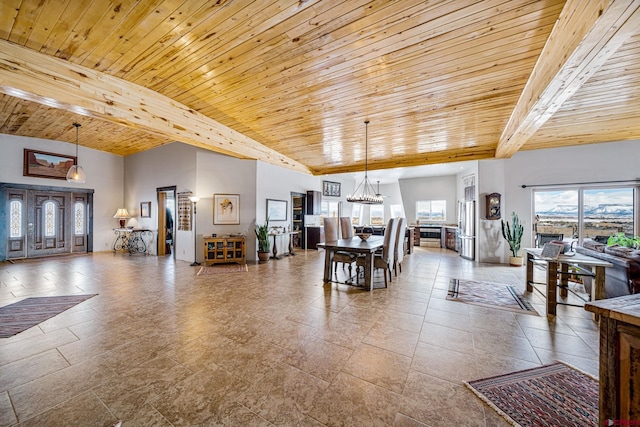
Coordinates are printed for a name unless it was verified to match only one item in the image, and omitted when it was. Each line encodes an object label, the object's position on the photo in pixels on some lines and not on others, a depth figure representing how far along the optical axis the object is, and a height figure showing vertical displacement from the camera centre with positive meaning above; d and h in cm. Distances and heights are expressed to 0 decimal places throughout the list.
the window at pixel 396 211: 1021 +2
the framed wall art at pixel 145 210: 765 +2
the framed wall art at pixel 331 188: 920 +89
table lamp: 784 -14
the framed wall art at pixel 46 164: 654 +132
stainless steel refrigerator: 646 -48
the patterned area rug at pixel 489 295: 325 -126
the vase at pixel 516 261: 567 -114
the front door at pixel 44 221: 632 -29
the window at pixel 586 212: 511 +0
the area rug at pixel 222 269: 521 -131
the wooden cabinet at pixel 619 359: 101 -64
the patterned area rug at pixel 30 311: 266 -127
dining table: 396 -64
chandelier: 499 +29
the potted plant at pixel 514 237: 570 -59
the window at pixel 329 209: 926 +9
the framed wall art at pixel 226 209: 635 +5
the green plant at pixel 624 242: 307 -38
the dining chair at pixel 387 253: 423 -73
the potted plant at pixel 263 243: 628 -83
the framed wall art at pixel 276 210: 685 +3
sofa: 246 -59
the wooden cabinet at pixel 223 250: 586 -95
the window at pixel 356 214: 1088 -12
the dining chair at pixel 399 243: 470 -64
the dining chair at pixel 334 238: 434 -57
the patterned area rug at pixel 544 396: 147 -125
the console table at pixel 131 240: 760 -95
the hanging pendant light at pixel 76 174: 558 +84
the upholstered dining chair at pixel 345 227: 580 -38
